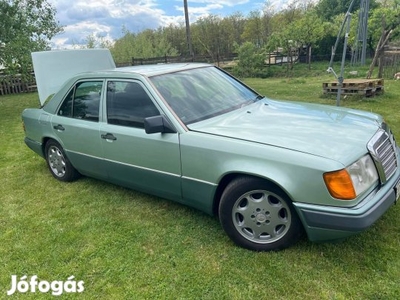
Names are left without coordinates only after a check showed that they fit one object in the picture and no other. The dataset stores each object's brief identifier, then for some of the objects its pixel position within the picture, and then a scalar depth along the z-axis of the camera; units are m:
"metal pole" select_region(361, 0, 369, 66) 6.60
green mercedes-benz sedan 2.33
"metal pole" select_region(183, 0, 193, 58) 18.03
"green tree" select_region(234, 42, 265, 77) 20.09
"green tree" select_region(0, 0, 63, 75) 9.59
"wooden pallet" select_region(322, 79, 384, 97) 8.56
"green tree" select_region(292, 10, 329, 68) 20.45
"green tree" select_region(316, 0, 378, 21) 34.31
